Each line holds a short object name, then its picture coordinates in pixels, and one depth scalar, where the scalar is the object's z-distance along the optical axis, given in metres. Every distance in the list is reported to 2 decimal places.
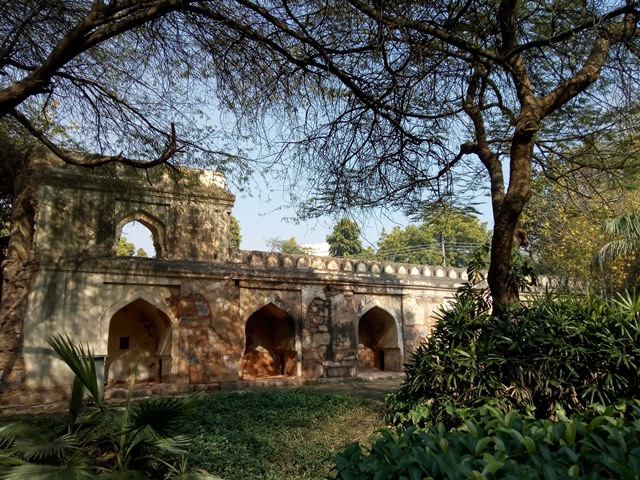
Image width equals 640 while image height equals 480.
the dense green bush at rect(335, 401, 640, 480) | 1.69
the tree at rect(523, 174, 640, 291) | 12.95
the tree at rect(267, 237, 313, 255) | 40.88
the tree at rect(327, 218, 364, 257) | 30.20
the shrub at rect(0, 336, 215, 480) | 3.34
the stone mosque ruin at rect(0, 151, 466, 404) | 9.20
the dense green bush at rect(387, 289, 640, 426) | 4.05
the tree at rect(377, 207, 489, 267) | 29.64
